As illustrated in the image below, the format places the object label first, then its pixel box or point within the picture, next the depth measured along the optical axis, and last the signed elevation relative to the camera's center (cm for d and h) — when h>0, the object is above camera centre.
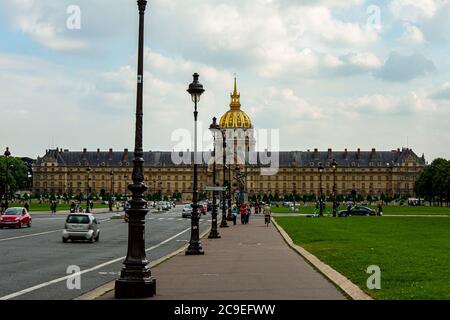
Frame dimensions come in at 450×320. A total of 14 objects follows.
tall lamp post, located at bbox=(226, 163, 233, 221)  7801 -378
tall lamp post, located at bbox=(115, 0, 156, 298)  1527 -113
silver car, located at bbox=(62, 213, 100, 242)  3806 -239
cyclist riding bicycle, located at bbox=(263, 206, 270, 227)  5969 -265
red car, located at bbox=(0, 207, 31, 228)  5284 -269
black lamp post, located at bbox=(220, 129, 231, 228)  5919 -305
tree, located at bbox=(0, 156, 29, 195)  14950 -49
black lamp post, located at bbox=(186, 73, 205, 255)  2912 -109
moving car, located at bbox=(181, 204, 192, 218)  8504 -361
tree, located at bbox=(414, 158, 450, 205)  15312 -42
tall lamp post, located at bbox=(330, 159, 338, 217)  8419 -257
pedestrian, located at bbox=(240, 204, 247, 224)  6831 -294
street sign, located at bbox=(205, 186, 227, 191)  3812 -44
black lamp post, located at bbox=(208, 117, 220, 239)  4220 -257
